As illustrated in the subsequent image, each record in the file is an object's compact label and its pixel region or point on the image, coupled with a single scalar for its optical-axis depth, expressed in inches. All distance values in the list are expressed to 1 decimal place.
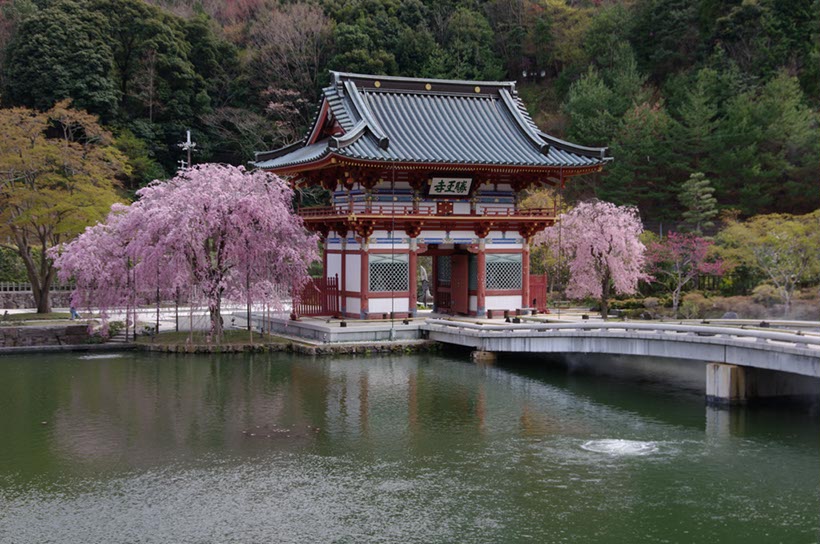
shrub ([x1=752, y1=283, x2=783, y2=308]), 1589.6
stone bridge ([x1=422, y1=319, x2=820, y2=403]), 985.5
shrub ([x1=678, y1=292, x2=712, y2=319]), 1625.2
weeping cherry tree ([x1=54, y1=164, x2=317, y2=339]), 1453.0
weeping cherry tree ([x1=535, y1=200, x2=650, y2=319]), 1688.0
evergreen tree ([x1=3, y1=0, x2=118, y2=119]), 2723.9
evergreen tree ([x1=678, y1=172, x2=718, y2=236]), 2064.5
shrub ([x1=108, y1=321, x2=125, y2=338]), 1572.3
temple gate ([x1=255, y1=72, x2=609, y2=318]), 1583.4
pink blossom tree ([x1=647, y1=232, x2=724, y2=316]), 1708.9
